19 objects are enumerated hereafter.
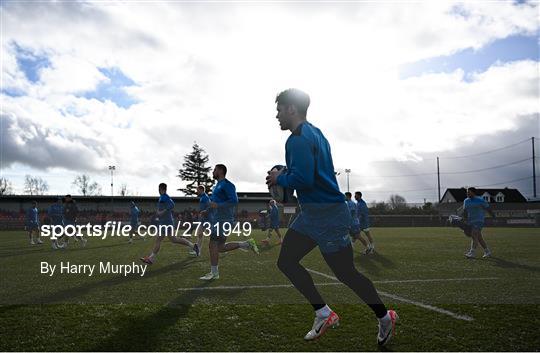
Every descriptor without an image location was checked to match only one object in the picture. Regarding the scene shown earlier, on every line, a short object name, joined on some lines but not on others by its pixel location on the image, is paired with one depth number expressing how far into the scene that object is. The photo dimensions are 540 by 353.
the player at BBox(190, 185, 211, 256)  13.69
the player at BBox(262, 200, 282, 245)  20.45
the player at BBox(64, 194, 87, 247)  19.00
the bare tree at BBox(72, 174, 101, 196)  101.31
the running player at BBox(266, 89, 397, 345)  3.98
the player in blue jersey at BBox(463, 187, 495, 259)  13.18
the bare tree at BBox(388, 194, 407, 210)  61.42
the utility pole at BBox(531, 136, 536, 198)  70.61
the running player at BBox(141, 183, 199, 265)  11.36
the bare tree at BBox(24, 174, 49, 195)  106.80
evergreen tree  89.93
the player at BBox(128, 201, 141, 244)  23.66
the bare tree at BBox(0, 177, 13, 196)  96.06
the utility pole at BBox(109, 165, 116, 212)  68.22
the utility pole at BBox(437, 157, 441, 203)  80.75
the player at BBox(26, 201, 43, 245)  21.36
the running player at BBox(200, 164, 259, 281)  8.76
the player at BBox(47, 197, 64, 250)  19.14
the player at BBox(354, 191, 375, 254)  14.76
